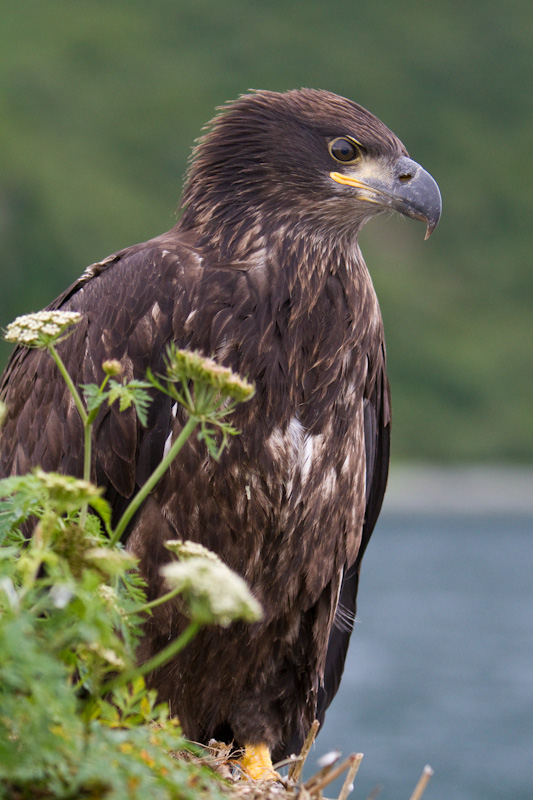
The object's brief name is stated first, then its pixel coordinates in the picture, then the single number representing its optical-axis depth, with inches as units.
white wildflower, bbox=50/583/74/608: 144.2
